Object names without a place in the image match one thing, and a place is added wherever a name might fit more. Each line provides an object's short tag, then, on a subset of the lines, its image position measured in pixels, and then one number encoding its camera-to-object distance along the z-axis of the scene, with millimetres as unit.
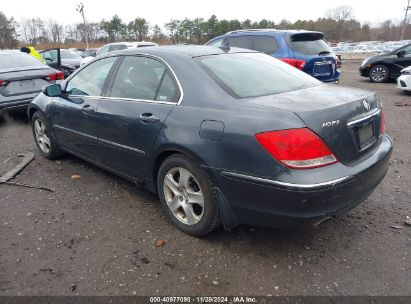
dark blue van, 7348
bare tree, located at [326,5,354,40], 79706
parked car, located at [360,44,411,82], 12242
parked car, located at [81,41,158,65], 13761
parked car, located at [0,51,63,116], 6727
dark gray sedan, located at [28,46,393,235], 2371
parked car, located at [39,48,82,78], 14734
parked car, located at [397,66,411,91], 10008
